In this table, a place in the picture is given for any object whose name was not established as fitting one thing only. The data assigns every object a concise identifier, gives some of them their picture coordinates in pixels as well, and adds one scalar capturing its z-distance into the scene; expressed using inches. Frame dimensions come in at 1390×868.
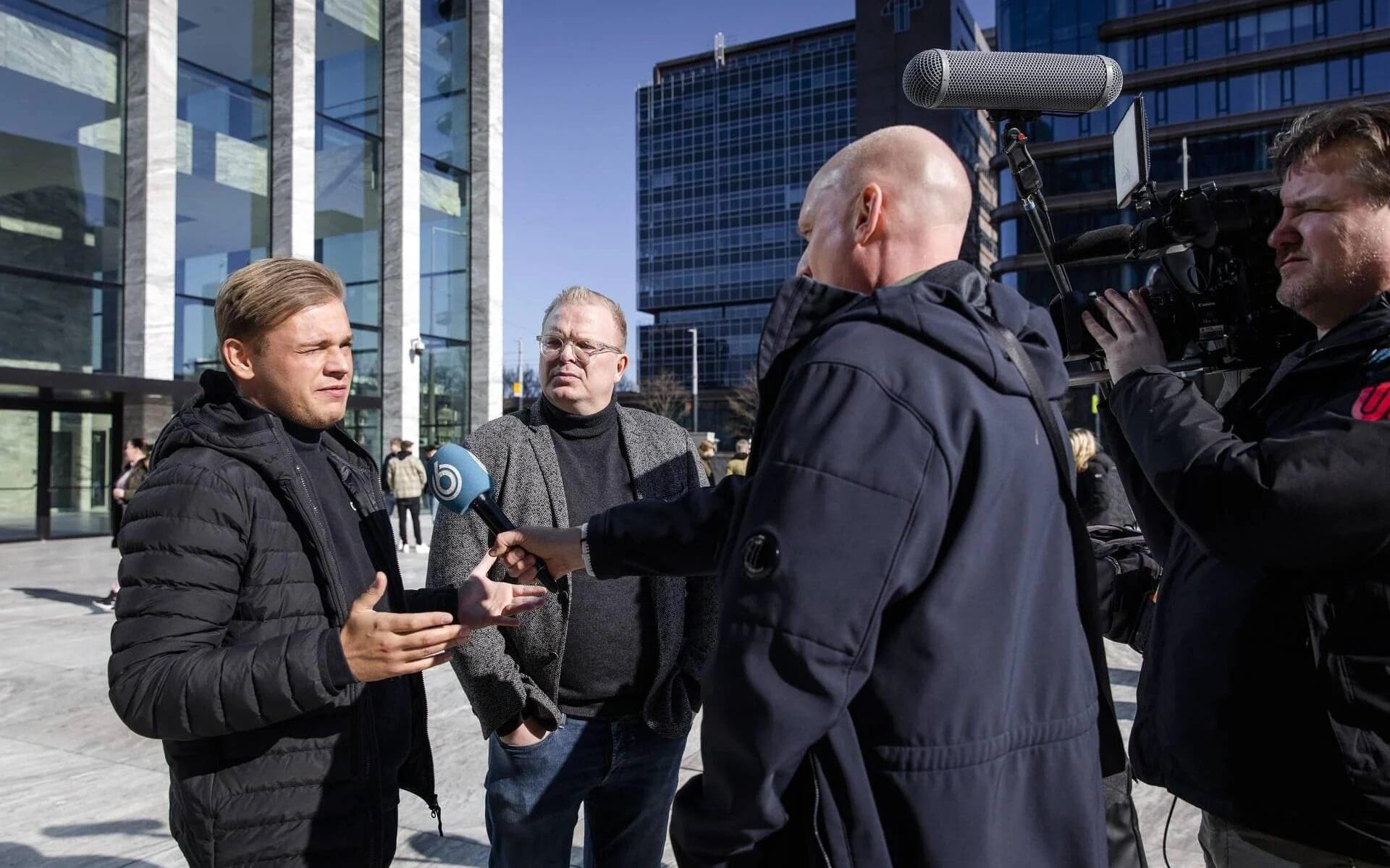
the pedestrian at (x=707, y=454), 410.1
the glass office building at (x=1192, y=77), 1678.2
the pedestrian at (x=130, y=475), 361.7
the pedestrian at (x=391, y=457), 567.5
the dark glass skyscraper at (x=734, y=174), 3206.2
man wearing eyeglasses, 99.0
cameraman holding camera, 63.3
